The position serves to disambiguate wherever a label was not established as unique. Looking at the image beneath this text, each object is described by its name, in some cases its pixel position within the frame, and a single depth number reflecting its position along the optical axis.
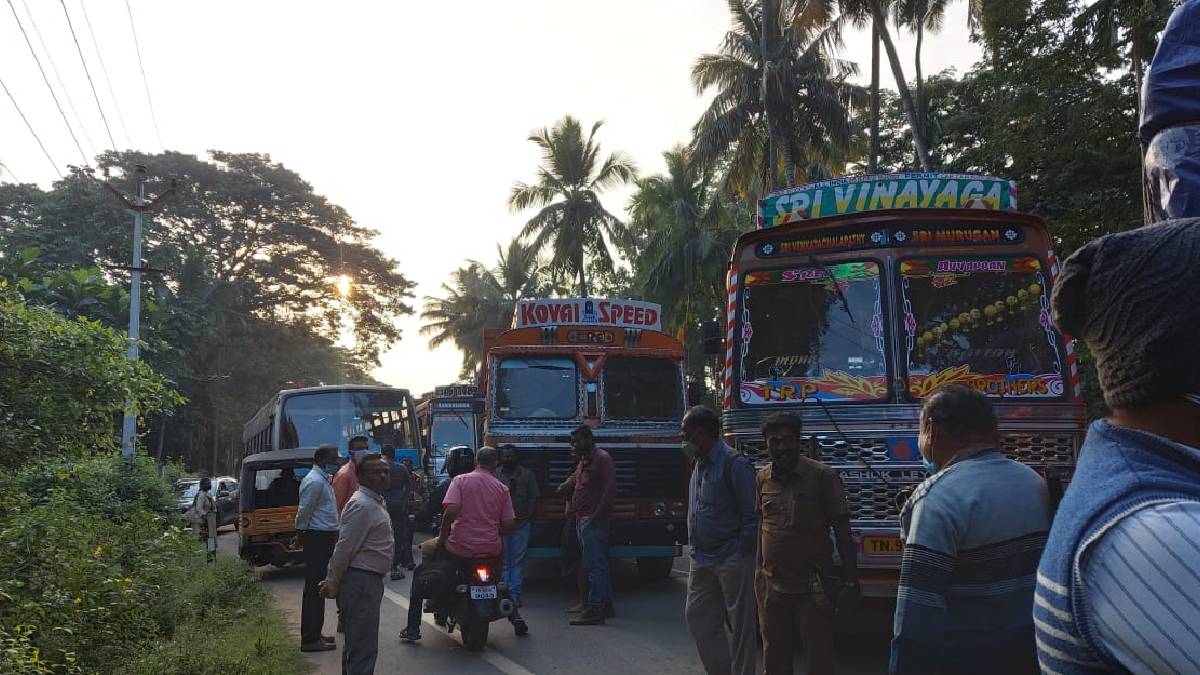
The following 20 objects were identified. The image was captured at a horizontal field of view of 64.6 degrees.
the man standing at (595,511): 9.57
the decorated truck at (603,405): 11.64
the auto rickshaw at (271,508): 14.76
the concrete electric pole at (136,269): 22.66
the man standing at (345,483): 9.88
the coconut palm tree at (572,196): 31.92
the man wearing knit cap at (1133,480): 1.08
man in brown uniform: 5.40
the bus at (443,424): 22.81
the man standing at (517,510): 9.92
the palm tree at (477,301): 46.88
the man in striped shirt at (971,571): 2.74
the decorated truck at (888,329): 6.62
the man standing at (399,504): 13.05
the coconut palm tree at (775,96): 24.03
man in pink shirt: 8.34
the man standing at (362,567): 6.16
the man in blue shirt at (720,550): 5.81
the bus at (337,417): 18.07
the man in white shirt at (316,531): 8.79
